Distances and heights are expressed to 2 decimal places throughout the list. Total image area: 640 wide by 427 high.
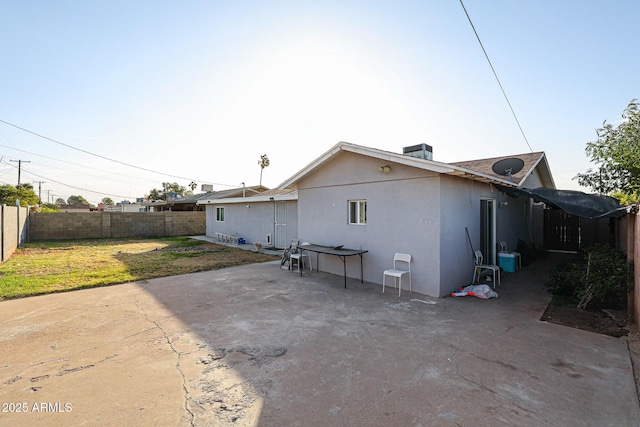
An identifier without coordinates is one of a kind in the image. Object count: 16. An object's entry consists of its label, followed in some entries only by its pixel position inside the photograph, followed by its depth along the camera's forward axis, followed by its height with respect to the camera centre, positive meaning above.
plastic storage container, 8.47 -1.41
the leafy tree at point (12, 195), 24.06 +1.82
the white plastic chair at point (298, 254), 8.57 -1.21
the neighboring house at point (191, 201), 20.31 +1.22
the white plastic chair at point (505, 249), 8.80 -1.11
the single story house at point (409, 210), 6.19 +0.09
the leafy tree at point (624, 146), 6.98 +1.79
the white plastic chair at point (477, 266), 7.18 -1.28
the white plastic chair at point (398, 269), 6.14 -1.22
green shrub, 4.90 -1.15
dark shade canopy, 6.32 +0.26
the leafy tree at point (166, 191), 55.58 +4.88
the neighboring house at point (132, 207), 40.42 +1.21
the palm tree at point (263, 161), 39.28 +7.23
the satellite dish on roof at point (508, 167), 9.09 +1.48
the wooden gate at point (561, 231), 12.06 -0.77
